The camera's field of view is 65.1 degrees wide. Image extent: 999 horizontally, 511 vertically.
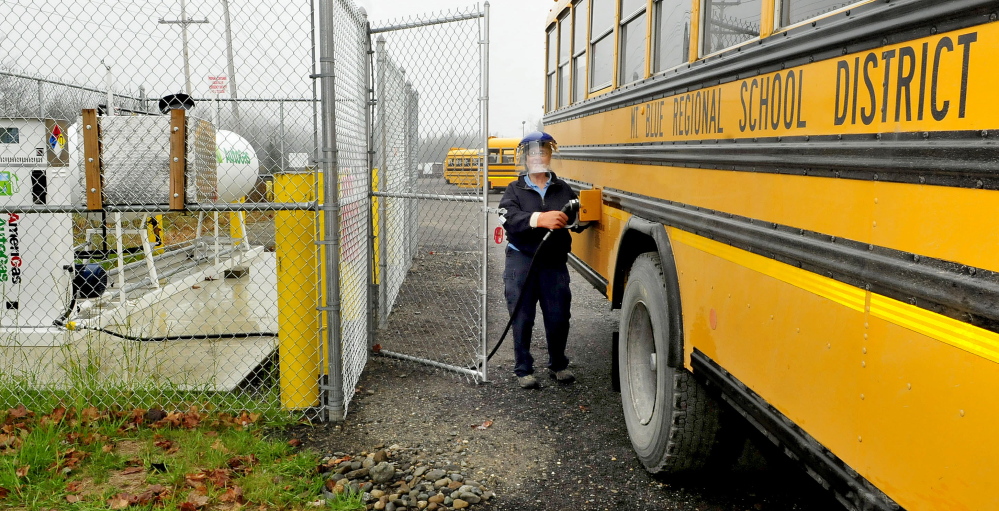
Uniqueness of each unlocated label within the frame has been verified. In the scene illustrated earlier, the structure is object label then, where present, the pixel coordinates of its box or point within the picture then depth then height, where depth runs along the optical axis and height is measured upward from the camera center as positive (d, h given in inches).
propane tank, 327.6 +3.6
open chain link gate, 202.5 -17.8
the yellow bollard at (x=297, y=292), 178.5 -26.8
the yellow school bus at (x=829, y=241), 61.6 -6.5
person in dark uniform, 199.5 -18.8
